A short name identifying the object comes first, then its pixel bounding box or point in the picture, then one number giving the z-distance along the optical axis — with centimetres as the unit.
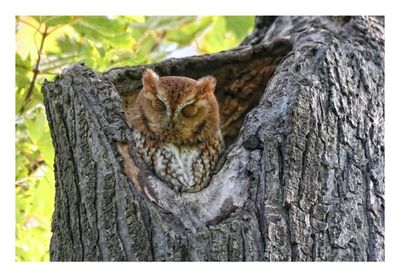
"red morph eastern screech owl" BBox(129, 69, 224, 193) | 623
